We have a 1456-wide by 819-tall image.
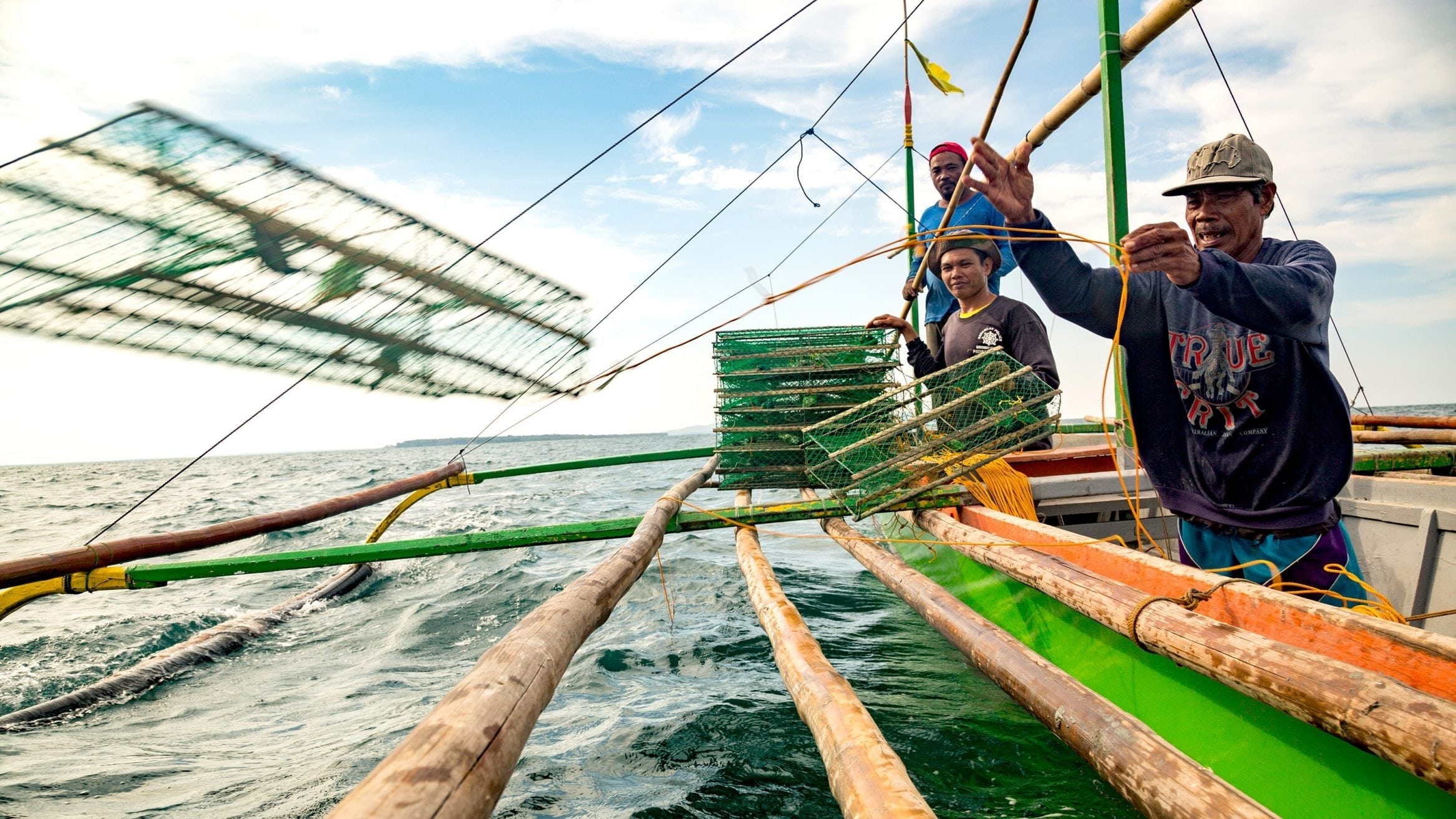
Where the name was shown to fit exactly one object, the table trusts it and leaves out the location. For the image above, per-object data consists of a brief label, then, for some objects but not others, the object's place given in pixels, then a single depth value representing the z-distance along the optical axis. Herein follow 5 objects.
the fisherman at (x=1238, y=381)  2.23
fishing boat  1.46
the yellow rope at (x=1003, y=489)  3.88
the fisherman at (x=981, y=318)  4.54
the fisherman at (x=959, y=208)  5.47
